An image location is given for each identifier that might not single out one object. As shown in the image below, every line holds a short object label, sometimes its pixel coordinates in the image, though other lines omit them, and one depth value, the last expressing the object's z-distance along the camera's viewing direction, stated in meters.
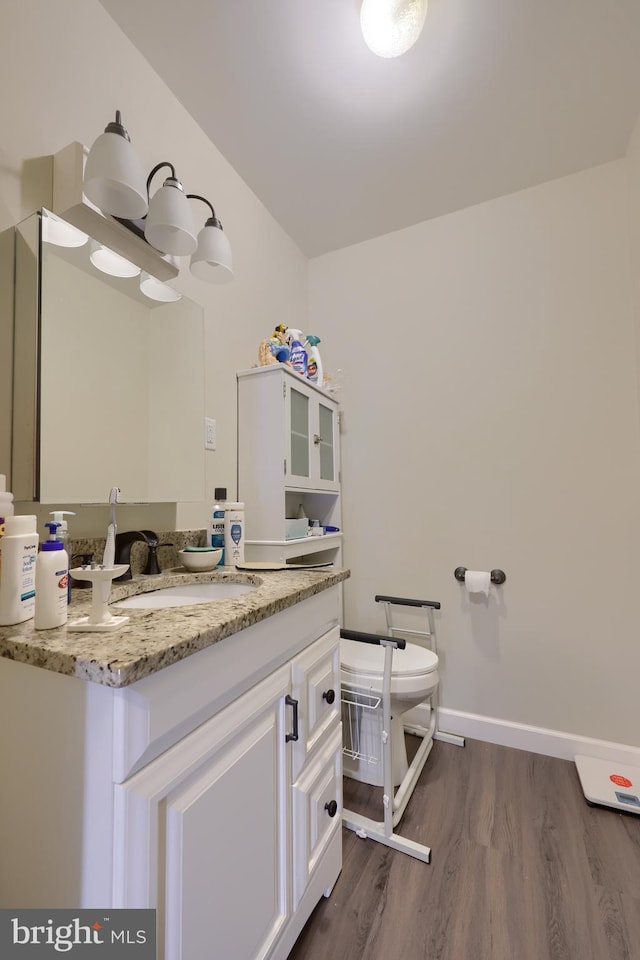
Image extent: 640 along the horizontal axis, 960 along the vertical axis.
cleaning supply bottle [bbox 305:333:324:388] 1.88
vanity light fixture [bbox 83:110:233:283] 0.97
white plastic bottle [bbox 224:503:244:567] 1.36
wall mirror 0.94
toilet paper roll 1.84
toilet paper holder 1.87
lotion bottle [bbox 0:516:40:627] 0.65
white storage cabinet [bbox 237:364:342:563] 1.62
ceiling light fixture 1.17
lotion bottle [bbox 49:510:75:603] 0.77
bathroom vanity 0.53
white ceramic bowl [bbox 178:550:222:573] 1.24
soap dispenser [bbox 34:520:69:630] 0.63
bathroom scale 1.43
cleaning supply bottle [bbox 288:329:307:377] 1.80
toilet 1.46
